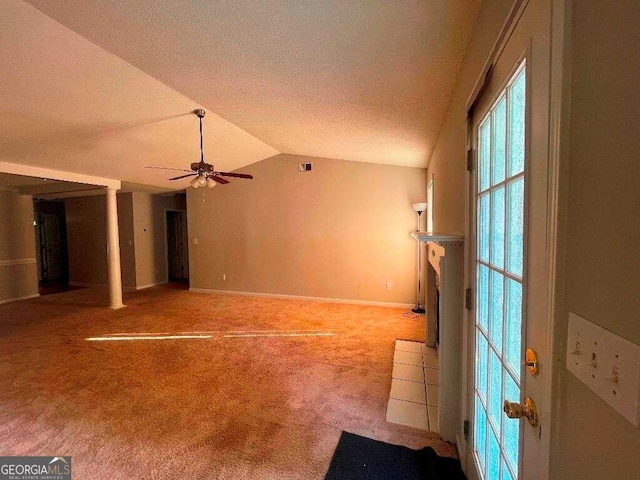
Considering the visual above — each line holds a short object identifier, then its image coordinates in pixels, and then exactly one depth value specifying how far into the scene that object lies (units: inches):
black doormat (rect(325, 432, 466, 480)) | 64.3
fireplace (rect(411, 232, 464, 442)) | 69.6
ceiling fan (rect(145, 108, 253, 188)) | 126.6
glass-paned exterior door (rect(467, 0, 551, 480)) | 27.7
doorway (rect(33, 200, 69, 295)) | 297.1
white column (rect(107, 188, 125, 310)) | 199.5
